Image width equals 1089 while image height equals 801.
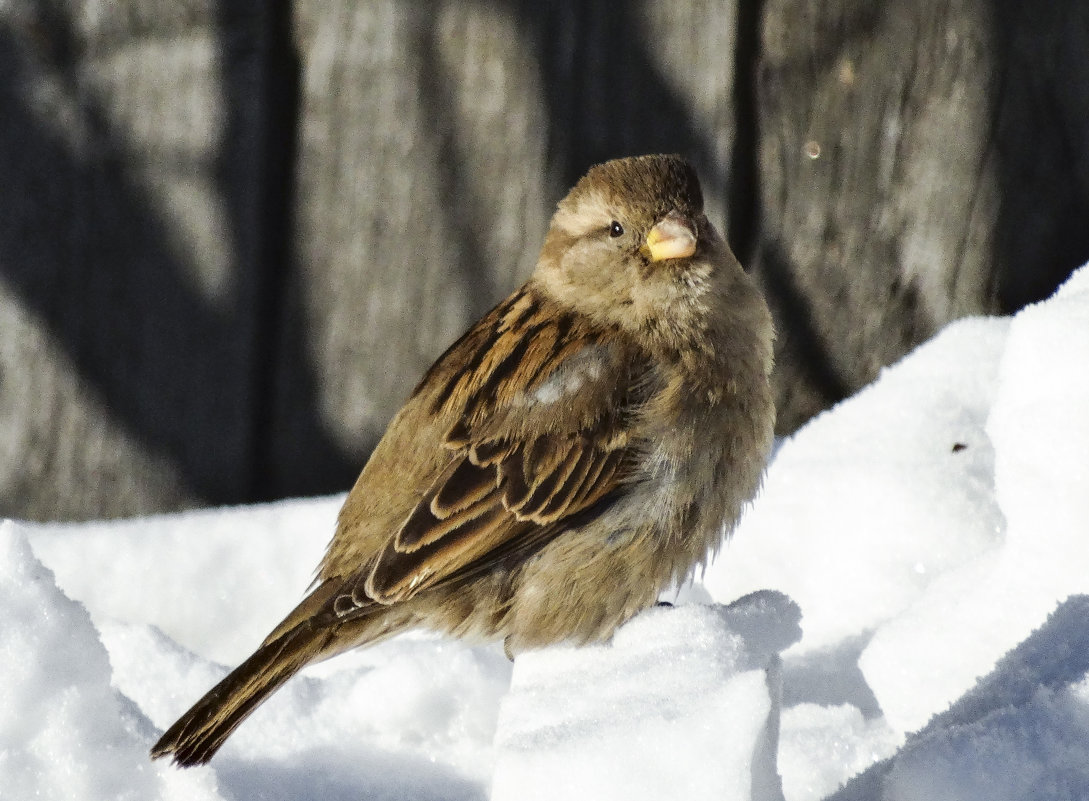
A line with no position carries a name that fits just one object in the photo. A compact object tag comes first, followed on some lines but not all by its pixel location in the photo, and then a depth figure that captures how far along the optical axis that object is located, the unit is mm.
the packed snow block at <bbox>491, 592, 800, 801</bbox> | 3248
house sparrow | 4410
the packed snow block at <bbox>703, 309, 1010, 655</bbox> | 5301
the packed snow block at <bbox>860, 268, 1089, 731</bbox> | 4230
